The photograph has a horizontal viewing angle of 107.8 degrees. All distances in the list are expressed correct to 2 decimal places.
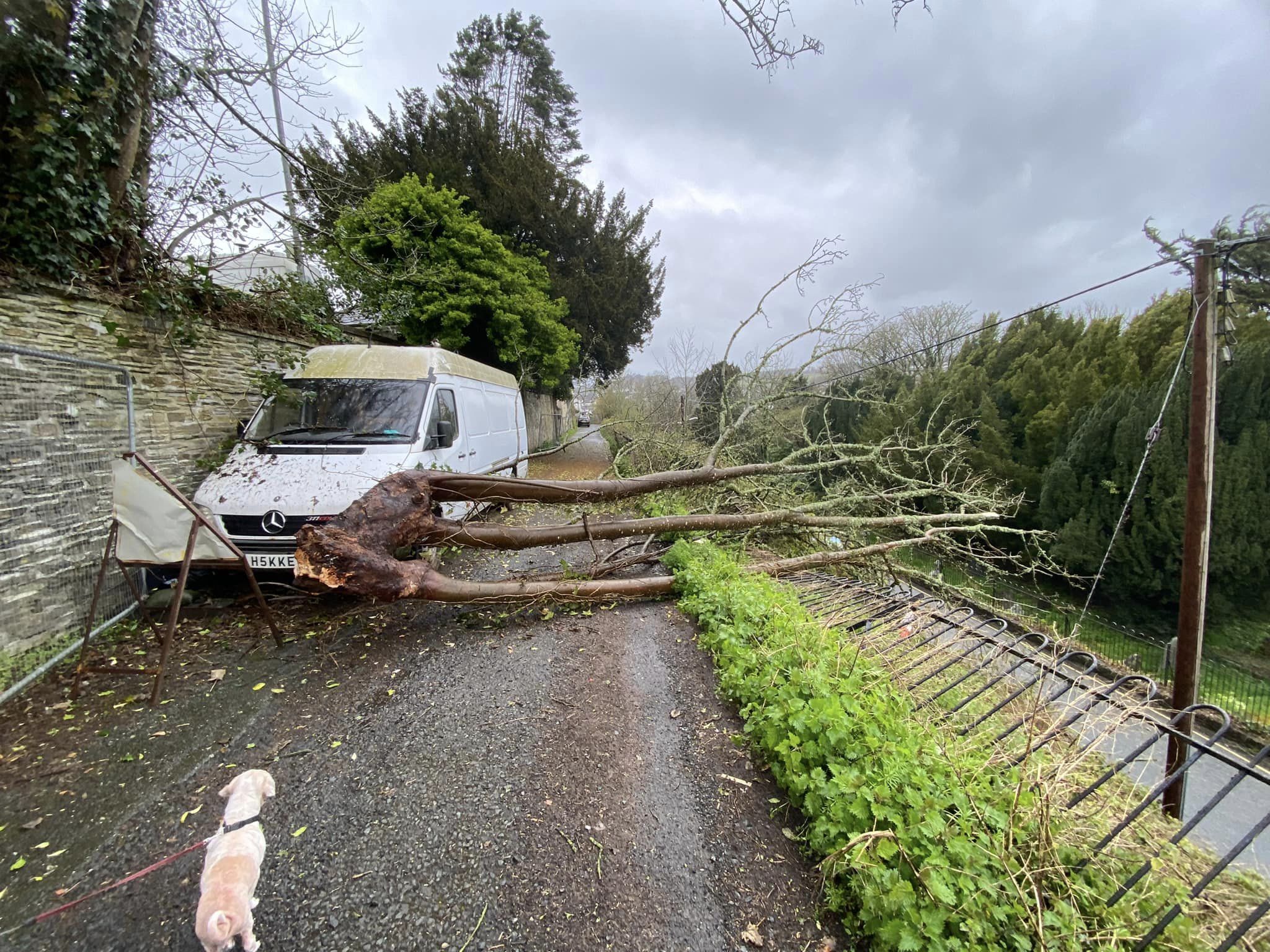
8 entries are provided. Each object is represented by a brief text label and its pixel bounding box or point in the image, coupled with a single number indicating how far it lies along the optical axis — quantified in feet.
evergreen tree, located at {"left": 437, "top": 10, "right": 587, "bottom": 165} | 57.67
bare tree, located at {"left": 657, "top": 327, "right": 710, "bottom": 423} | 36.55
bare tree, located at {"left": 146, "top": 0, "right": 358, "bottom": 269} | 13.99
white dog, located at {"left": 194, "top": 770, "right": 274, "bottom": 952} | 4.29
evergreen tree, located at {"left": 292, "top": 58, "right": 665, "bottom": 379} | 42.63
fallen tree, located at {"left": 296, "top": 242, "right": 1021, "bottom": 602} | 11.14
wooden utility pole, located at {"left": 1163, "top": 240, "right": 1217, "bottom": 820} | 13.88
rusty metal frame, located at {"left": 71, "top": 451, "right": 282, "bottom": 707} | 8.49
